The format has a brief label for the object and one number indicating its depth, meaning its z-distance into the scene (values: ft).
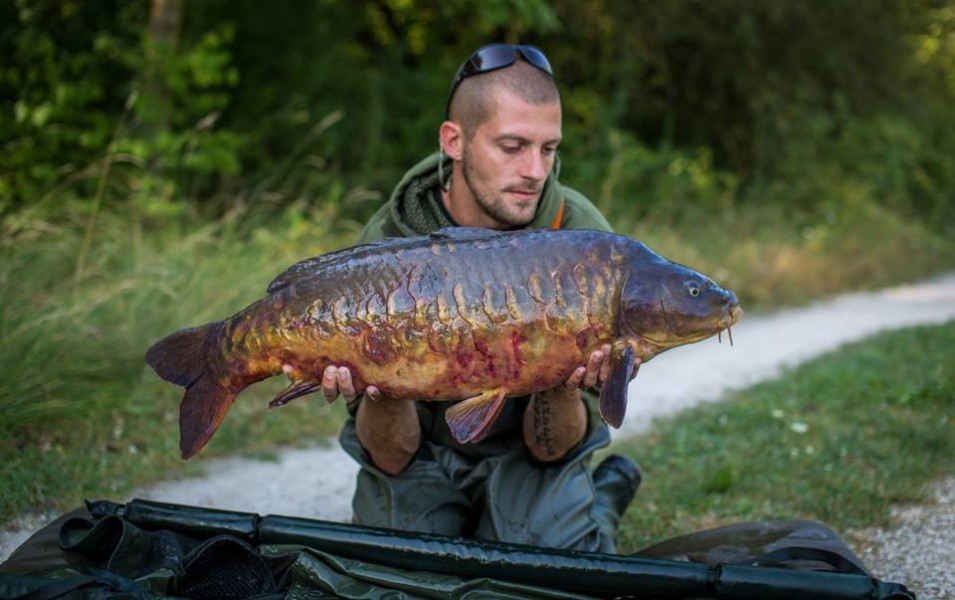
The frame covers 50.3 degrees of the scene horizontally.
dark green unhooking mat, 6.68
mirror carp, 6.45
